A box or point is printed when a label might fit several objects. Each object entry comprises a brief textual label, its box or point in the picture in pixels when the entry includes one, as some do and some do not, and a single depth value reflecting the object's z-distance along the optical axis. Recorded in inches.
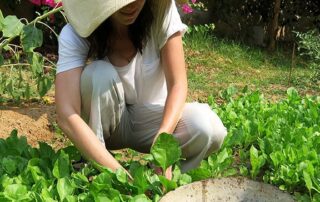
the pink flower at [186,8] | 193.3
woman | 86.0
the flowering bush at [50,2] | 137.4
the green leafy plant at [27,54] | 113.0
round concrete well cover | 78.7
